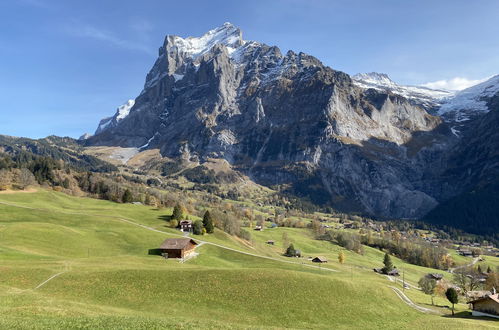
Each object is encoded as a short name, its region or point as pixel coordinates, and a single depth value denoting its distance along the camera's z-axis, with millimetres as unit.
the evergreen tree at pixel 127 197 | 175250
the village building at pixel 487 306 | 66125
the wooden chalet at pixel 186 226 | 128625
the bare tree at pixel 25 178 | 165125
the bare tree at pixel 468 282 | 122912
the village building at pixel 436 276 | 156625
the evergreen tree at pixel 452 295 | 70938
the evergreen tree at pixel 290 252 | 149375
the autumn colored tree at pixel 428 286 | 103350
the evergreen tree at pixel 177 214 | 137000
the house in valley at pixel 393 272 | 144625
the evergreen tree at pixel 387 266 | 144750
